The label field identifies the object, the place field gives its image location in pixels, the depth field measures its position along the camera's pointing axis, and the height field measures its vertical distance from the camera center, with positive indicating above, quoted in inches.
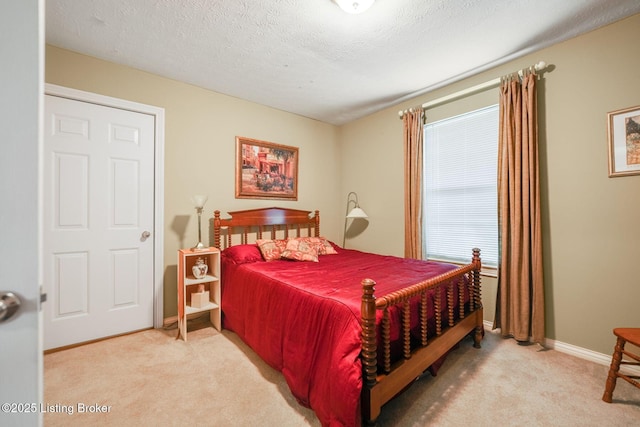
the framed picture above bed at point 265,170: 133.7 +24.7
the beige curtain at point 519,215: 92.6 -0.2
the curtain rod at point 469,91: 92.1 +52.2
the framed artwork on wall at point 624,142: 78.1 +21.8
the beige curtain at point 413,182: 128.0 +16.5
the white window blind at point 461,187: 109.3 +12.4
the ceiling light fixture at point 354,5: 71.0 +57.5
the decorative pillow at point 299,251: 116.0 -16.1
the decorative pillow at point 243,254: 108.9 -16.0
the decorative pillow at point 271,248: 115.3 -14.4
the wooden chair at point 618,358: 64.6 -36.4
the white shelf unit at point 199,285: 99.6 -28.0
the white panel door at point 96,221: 91.3 -1.5
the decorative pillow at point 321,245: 131.0 -15.2
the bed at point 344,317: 54.4 -27.4
